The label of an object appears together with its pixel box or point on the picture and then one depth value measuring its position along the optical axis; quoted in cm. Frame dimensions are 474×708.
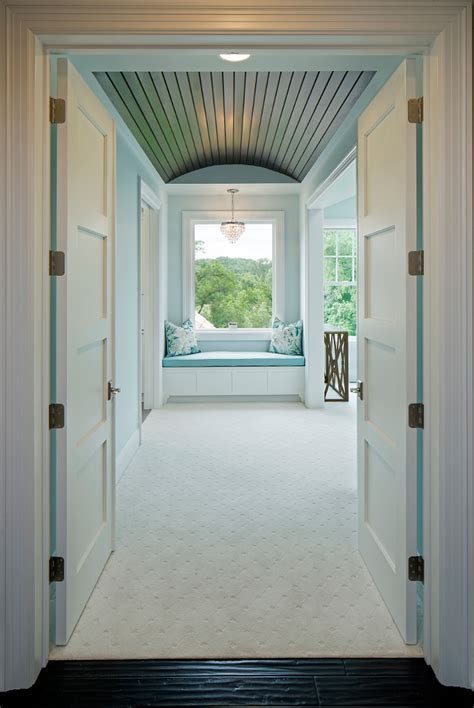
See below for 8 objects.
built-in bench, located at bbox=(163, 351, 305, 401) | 689
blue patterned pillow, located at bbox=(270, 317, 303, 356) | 710
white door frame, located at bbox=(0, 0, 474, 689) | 176
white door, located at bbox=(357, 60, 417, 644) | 198
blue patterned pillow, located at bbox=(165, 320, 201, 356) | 712
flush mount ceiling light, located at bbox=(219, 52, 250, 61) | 282
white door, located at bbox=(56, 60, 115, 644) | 200
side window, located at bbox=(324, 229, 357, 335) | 851
